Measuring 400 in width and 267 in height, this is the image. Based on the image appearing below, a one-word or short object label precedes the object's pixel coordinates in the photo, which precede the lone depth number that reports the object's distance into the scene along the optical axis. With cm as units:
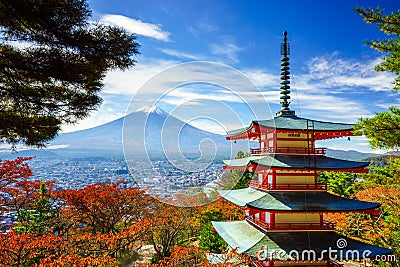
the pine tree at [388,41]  760
